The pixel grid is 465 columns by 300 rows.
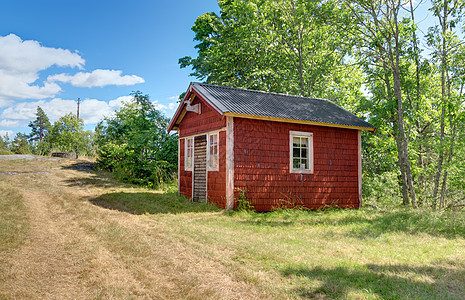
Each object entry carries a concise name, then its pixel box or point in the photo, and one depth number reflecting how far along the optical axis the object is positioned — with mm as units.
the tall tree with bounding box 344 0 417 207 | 11568
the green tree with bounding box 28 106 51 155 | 59812
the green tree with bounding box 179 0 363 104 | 17891
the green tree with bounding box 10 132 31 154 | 35281
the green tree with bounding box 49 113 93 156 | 32000
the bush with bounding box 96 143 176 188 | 15625
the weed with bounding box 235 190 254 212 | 9492
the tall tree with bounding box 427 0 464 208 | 11648
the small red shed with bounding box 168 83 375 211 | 9695
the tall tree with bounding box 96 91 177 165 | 16433
